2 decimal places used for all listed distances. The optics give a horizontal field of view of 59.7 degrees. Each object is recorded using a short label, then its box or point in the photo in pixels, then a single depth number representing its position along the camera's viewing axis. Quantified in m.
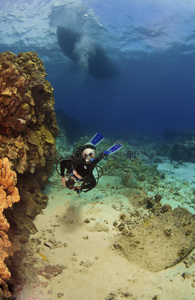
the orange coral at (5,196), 2.54
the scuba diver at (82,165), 4.36
